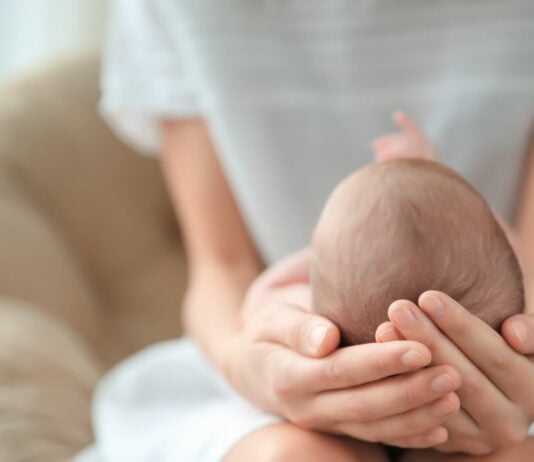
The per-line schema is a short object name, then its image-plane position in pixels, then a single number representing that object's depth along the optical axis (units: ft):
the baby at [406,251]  2.13
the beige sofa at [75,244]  3.01
